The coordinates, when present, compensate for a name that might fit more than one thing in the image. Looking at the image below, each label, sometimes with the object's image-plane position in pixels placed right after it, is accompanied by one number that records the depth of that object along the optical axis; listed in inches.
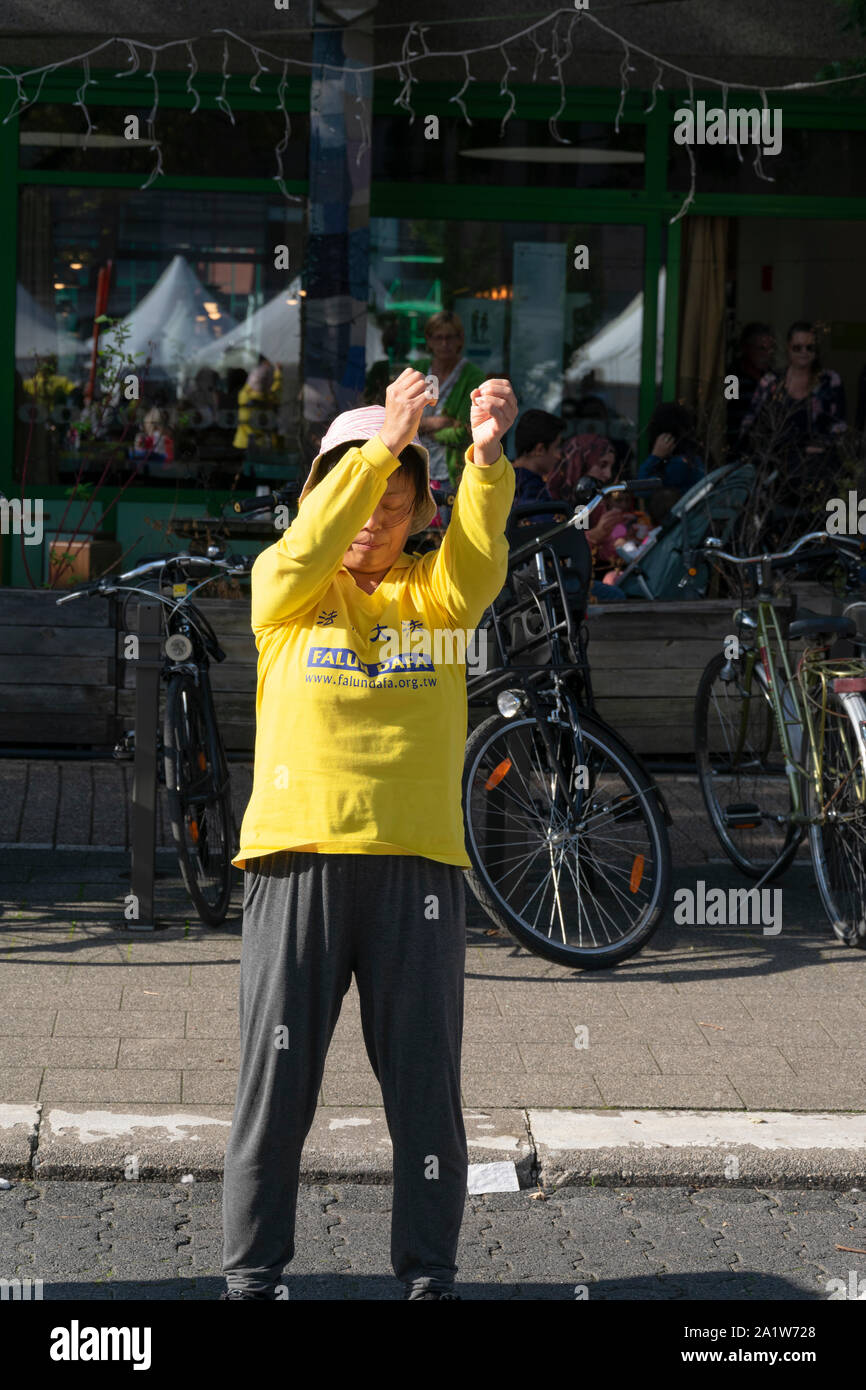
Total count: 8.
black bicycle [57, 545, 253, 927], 481.2
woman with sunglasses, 873.4
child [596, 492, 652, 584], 774.1
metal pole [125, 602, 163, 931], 489.8
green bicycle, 499.0
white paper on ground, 346.6
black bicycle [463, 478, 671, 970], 468.6
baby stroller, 747.1
